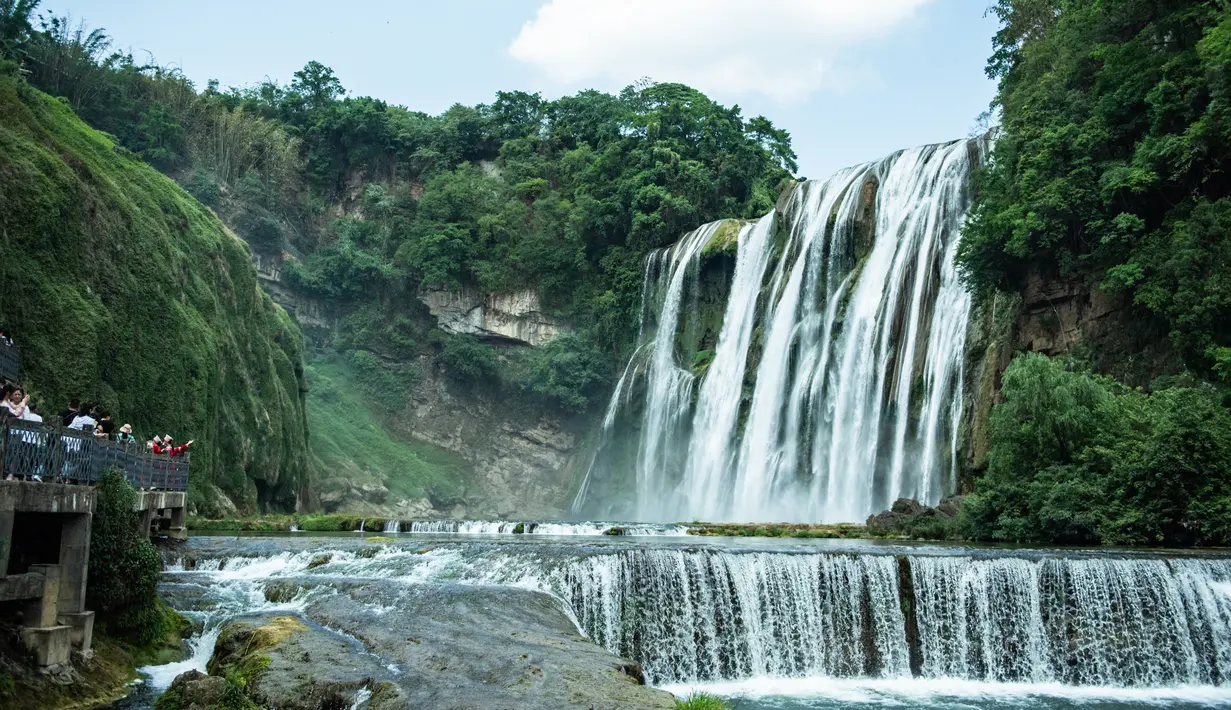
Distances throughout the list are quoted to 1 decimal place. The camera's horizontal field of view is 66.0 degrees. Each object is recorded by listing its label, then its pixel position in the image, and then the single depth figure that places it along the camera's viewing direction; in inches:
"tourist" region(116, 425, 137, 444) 756.3
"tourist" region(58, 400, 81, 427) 670.5
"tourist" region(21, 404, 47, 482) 430.0
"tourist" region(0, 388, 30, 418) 535.9
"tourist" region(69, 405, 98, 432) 633.0
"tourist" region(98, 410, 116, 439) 702.0
